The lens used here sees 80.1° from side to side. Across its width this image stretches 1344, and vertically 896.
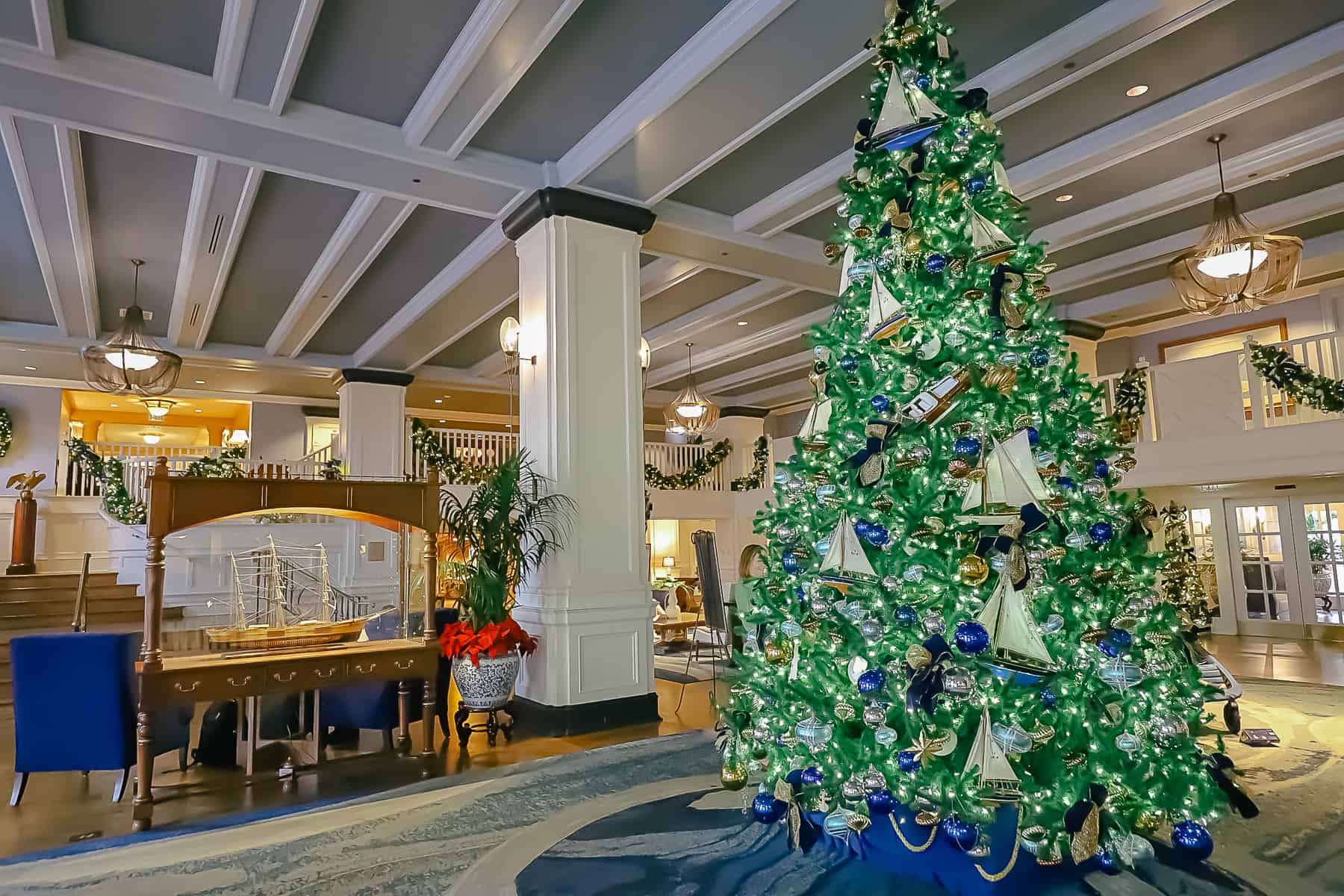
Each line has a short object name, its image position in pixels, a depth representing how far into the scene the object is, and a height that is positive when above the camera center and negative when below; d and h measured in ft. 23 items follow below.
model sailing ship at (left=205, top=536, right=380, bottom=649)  14.07 -1.30
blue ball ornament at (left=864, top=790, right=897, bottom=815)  7.69 -2.60
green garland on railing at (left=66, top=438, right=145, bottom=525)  34.14 +2.84
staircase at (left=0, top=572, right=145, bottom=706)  28.47 -1.76
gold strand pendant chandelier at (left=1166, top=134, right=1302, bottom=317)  18.08 +5.86
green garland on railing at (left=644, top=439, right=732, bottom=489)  42.57 +3.50
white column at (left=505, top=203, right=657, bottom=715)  17.24 +1.97
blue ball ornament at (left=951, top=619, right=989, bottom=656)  7.13 -0.98
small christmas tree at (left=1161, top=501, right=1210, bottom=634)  21.63 -1.66
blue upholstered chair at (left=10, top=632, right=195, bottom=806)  12.16 -2.24
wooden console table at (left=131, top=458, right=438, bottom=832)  12.48 -1.74
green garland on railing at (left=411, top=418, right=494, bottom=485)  34.94 +3.84
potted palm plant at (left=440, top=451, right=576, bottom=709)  16.19 -0.45
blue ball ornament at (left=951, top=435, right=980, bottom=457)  7.66 +0.78
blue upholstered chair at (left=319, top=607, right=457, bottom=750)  15.80 -3.16
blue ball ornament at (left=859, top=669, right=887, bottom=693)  7.72 -1.45
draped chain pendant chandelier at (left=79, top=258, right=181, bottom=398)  23.81 +5.82
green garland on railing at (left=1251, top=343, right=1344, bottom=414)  23.80 +4.15
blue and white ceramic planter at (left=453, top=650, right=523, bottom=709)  16.07 -2.77
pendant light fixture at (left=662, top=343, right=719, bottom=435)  34.76 +5.41
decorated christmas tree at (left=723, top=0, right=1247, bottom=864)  7.41 -0.38
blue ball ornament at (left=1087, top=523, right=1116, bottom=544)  7.79 -0.09
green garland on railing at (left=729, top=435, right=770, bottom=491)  44.73 +3.34
